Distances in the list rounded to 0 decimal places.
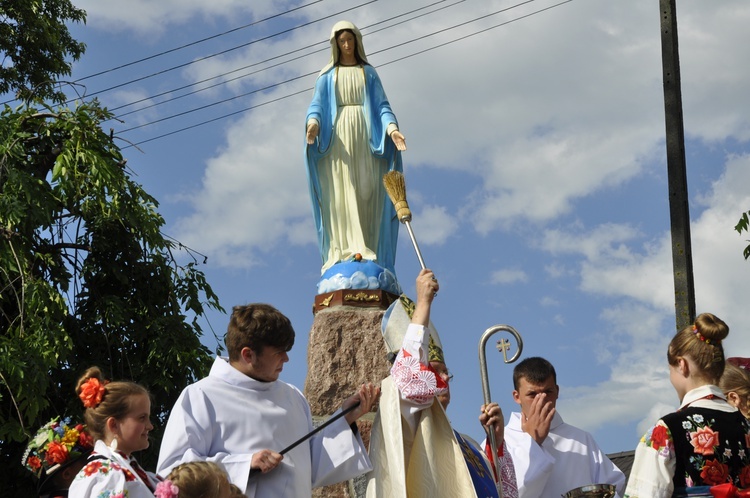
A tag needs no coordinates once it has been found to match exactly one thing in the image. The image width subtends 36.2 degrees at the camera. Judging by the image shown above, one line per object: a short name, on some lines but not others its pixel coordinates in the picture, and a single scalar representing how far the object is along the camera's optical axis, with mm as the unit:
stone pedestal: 8156
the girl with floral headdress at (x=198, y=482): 3754
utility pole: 7224
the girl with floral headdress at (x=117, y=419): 4016
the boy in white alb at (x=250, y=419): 4254
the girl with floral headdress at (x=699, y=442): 4156
